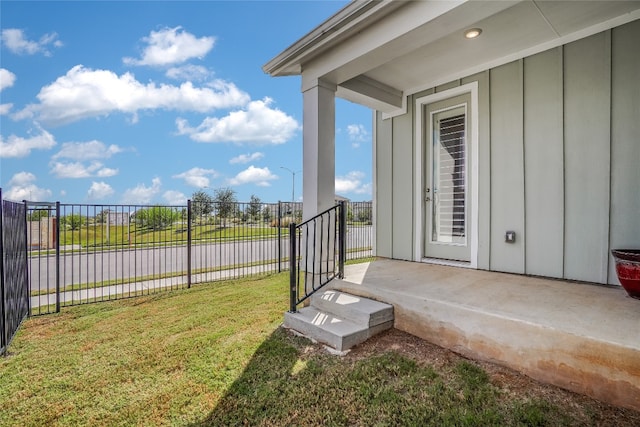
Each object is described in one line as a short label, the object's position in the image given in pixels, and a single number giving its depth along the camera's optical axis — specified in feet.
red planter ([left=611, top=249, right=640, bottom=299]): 7.81
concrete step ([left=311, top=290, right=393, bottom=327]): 8.75
